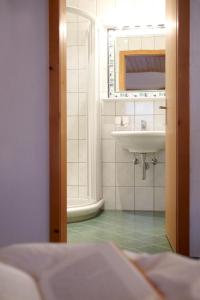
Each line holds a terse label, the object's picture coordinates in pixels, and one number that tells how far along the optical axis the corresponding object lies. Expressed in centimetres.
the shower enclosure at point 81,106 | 374
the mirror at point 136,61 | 397
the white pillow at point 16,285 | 49
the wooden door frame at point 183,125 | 217
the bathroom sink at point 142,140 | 337
